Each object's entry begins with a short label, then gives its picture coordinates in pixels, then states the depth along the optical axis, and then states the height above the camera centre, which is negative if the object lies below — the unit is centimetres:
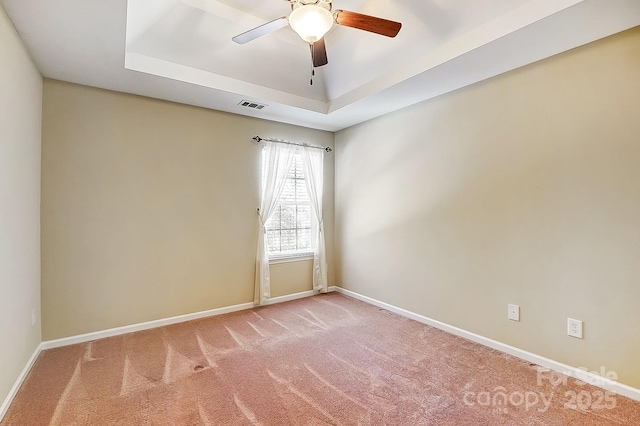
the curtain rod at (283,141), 386 +101
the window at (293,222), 413 -6
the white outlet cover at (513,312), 256 -82
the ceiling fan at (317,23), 172 +118
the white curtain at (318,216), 436 +2
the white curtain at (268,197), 385 +27
